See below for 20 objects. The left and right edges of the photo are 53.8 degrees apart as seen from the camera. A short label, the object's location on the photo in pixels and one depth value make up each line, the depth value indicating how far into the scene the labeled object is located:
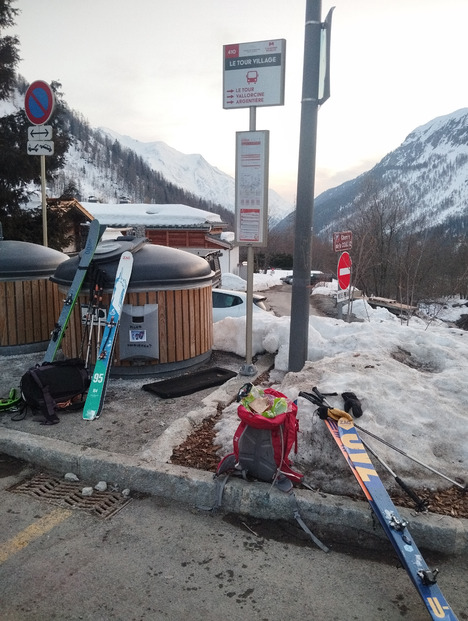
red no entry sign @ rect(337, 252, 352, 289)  9.56
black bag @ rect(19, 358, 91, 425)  5.00
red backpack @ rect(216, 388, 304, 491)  3.58
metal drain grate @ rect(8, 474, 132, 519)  3.55
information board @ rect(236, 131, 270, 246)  6.04
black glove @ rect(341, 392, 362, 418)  4.09
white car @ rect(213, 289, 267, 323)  10.59
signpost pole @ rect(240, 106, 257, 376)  6.01
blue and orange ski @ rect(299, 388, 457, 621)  2.51
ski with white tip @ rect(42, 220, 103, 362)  6.01
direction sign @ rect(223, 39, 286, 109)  5.79
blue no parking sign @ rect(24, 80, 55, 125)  8.95
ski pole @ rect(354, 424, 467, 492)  3.42
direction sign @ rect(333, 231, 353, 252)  9.73
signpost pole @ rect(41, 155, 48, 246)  8.78
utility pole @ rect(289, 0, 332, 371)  5.45
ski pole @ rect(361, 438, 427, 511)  3.22
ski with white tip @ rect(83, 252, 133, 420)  5.19
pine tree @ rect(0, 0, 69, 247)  13.99
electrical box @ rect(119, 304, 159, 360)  6.17
